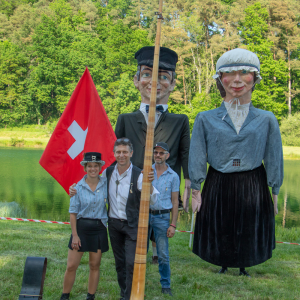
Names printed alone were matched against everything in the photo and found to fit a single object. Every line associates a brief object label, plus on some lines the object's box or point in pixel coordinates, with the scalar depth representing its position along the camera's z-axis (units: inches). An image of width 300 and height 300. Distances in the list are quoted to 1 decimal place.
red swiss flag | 152.7
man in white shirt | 122.5
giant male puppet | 149.4
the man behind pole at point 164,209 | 139.1
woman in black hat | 126.5
